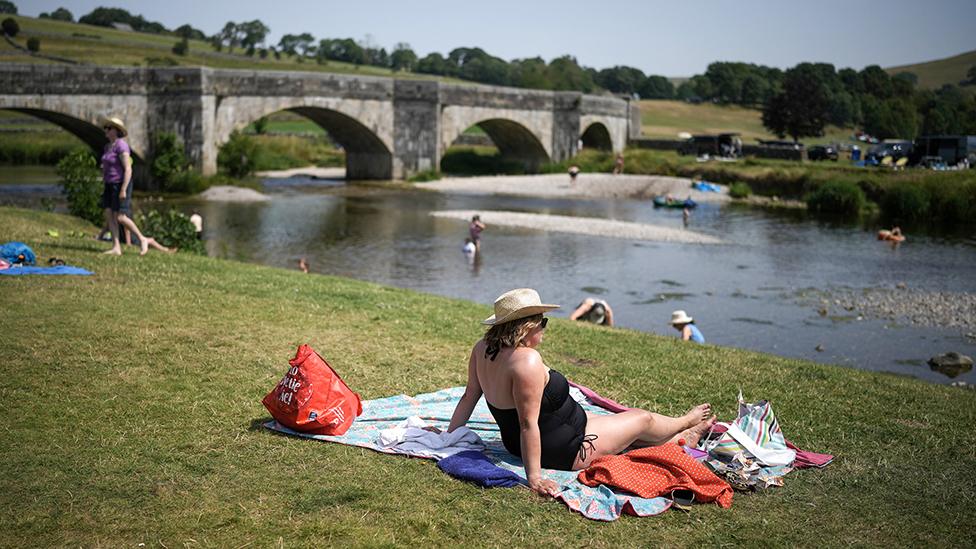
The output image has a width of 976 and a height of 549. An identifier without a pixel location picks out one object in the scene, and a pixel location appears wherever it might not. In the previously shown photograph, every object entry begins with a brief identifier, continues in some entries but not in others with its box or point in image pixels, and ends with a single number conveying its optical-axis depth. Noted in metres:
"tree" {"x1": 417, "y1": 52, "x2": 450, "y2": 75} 126.94
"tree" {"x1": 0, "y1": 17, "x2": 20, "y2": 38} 64.81
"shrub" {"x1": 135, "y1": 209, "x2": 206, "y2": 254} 16.86
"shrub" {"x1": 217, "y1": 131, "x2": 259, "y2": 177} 37.72
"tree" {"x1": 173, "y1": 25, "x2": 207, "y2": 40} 103.91
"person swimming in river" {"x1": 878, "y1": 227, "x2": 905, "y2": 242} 28.75
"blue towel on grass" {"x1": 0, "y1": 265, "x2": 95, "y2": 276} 11.08
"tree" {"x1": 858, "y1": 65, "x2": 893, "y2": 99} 93.50
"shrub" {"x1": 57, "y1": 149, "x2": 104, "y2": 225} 19.08
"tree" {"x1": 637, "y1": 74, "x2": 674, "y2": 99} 125.00
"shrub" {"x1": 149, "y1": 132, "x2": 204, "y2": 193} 34.66
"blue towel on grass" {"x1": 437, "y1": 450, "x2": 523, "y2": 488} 5.84
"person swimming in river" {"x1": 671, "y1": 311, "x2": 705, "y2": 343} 13.39
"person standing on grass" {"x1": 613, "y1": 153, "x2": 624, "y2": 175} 49.62
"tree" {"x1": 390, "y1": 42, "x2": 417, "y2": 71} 127.62
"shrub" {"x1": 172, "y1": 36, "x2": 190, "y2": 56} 77.57
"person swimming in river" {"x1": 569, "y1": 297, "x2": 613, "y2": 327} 13.88
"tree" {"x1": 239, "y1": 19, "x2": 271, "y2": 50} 106.06
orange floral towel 5.76
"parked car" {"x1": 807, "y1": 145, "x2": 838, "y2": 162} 50.09
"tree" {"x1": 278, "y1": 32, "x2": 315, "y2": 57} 121.96
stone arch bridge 32.78
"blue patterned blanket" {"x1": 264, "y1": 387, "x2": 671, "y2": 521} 5.57
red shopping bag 6.61
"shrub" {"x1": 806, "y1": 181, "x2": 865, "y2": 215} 36.44
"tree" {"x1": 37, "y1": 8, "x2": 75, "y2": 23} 95.21
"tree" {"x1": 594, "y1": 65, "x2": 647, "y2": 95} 126.00
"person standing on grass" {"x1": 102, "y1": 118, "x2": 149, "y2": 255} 12.54
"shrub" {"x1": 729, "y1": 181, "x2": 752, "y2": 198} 42.12
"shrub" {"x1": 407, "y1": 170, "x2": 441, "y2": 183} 44.19
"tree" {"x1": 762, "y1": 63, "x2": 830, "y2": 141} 70.06
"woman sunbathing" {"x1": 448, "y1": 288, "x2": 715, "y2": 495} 5.86
